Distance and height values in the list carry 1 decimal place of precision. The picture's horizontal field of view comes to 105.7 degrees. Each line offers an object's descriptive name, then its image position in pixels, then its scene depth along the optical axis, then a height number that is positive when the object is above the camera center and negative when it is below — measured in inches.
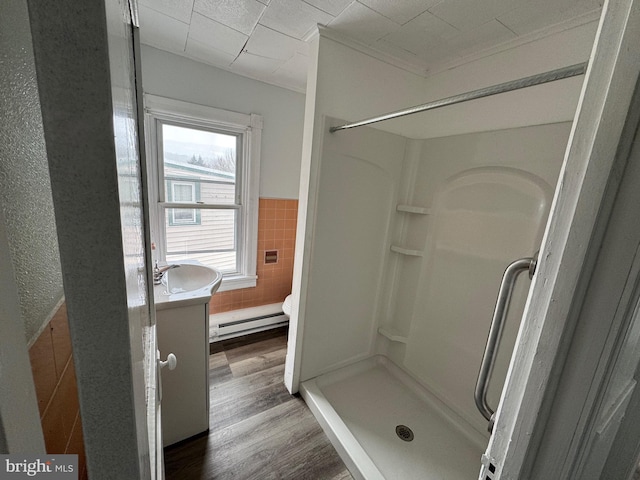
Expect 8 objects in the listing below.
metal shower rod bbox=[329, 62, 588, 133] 24.6 +15.3
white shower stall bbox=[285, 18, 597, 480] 47.5 -6.9
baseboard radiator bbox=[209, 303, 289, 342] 81.3 -45.2
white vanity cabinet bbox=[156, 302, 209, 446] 45.1 -36.1
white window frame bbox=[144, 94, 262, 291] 65.8 +6.6
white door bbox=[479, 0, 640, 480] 12.9 -2.3
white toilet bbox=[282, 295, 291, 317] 83.1 -37.7
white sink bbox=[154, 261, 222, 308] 52.4 -22.8
